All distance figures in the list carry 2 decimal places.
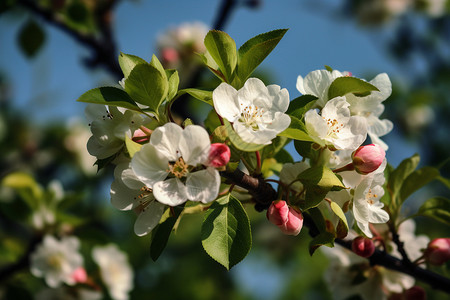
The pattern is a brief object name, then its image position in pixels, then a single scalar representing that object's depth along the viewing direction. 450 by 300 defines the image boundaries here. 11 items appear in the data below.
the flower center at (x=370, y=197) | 0.90
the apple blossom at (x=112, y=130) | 0.88
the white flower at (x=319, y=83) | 0.90
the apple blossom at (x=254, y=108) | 0.86
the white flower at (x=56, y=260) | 1.07
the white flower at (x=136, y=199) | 0.87
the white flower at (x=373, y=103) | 0.91
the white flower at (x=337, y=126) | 0.88
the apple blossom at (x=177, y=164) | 0.85
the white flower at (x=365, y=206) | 0.89
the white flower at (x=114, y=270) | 1.17
